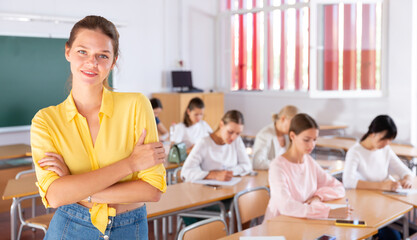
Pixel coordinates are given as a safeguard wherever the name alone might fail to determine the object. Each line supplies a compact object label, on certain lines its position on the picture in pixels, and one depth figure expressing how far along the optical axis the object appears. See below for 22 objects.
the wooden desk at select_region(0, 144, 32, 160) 4.86
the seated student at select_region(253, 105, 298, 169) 4.60
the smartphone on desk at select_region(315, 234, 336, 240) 2.27
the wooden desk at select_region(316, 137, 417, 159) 5.04
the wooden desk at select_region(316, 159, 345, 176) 4.09
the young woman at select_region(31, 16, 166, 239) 1.41
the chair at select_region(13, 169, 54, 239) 3.16
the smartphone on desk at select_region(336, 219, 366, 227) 2.48
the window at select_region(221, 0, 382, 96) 6.26
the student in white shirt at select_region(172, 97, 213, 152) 5.66
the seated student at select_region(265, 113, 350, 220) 2.84
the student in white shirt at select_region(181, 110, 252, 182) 3.60
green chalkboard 5.79
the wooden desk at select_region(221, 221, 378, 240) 2.33
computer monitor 7.59
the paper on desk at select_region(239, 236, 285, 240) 2.25
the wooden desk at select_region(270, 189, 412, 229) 2.60
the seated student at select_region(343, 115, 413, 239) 3.42
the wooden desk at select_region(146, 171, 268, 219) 2.83
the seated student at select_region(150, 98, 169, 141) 5.72
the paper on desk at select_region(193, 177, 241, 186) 3.44
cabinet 7.27
